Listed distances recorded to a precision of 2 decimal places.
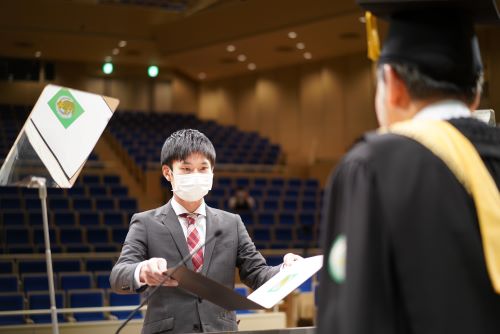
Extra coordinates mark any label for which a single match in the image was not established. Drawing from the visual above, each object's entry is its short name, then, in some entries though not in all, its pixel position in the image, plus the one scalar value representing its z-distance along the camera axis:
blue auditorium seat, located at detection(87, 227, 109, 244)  10.38
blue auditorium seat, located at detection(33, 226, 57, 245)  10.06
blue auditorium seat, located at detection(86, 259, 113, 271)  8.95
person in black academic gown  1.17
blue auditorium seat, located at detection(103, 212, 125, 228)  11.17
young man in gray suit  2.63
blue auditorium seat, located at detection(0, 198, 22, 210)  11.09
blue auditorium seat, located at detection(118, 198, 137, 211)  12.02
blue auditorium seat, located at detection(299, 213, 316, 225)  12.80
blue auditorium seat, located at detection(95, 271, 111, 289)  8.30
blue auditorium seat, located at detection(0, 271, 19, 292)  7.68
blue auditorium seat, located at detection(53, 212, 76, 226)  10.77
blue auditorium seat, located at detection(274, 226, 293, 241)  11.82
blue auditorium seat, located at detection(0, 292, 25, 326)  7.01
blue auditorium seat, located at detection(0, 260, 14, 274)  8.60
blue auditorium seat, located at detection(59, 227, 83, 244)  10.14
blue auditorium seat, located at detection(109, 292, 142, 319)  7.53
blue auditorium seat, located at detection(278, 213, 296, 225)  12.68
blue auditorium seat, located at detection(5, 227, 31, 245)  9.88
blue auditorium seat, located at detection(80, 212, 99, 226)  11.01
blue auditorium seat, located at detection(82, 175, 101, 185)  13.07
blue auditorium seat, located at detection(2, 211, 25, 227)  10.53
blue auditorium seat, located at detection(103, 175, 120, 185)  13.45
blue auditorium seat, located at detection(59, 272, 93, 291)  8.03
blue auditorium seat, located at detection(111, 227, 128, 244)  10.54
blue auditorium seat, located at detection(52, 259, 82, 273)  8.79
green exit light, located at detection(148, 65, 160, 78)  12.39
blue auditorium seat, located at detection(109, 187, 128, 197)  12.73
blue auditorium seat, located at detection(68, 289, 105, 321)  7.35
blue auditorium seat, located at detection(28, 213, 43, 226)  10.70
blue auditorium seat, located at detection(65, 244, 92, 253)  9.84
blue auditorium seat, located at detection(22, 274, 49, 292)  7.82
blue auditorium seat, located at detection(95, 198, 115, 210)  11.80
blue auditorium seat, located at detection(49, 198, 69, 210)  11.27
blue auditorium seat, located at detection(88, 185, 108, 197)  12.47
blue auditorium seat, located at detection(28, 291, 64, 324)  7.20
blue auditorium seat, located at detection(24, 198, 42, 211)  11.07
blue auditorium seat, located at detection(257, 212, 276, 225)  12.52
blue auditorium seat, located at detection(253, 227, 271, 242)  11.48
